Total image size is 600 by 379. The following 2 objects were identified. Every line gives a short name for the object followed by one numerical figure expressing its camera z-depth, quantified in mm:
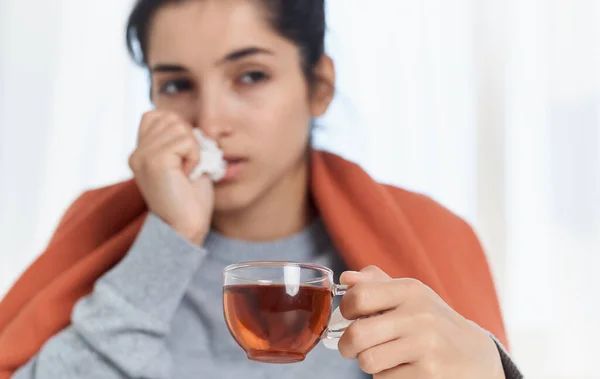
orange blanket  955
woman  877
